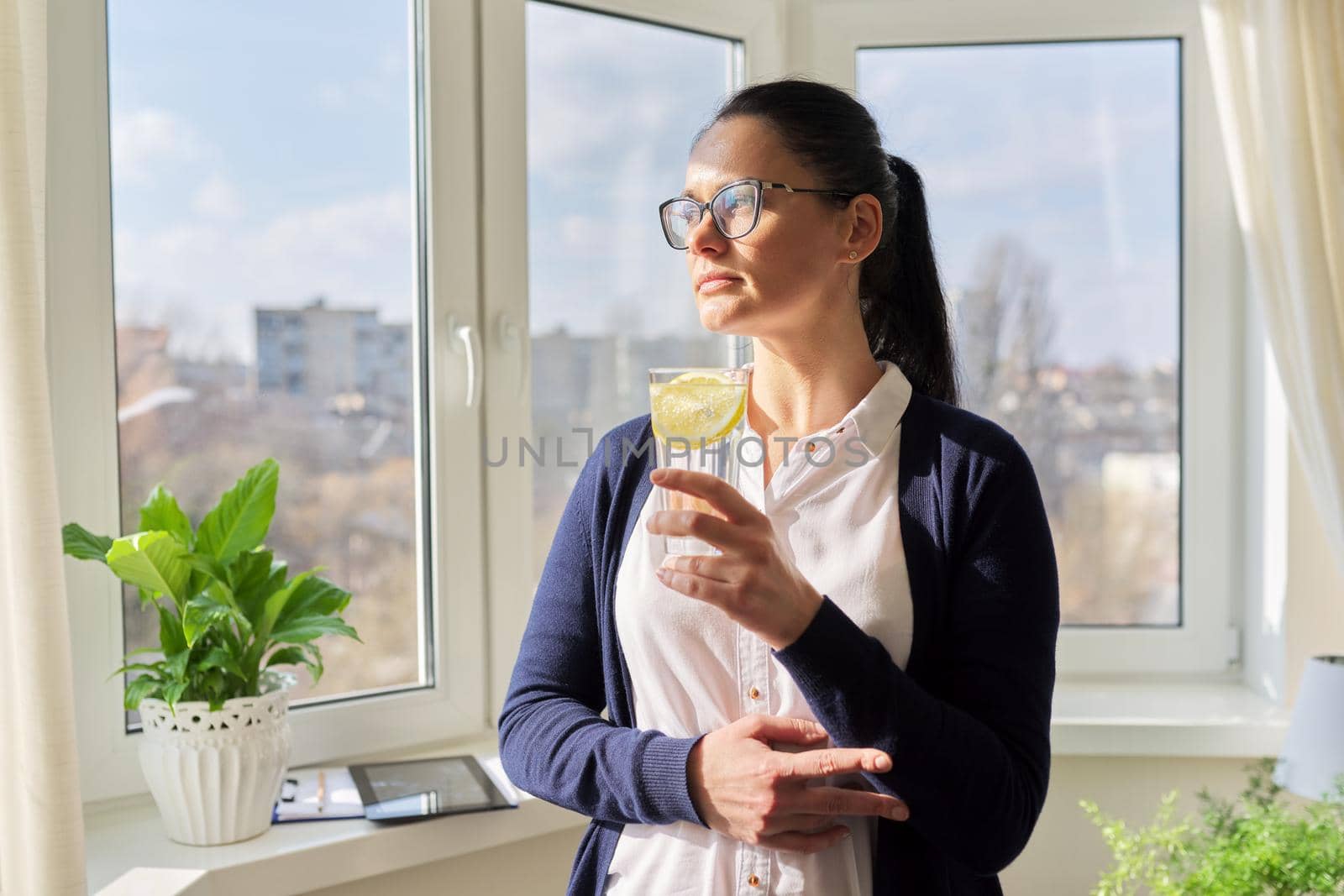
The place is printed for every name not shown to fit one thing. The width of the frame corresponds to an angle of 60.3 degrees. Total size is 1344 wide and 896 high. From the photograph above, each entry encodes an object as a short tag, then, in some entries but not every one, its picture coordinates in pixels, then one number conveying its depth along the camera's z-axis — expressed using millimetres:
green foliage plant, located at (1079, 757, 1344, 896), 1844
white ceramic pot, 1666
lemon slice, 1082
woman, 1044
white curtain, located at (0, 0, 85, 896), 1303
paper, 1838
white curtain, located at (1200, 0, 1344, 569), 2205
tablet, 1833
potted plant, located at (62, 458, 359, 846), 1646
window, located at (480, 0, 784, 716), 2242
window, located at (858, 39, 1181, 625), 2596
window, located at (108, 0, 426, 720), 1901
